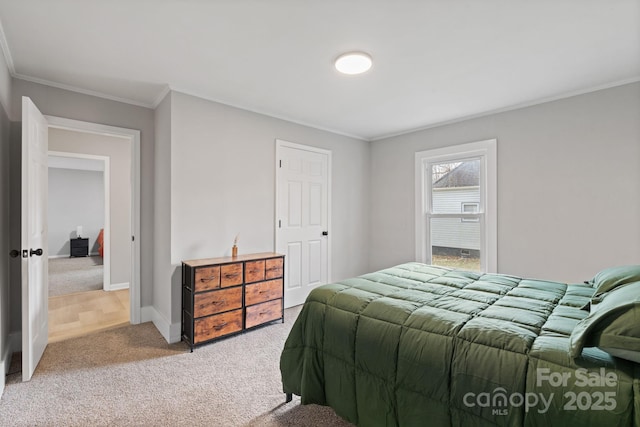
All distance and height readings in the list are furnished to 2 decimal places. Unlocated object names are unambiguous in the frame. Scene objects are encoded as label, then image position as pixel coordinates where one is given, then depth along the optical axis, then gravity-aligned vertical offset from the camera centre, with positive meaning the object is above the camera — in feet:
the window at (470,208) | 12.82 +0.23
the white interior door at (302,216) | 12.84 -0.12
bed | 3.42 -1.97
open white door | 7.25 -0.65
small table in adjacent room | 26.35 -2.96
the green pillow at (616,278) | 5.23 -1.18
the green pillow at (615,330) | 3.33 -1.37
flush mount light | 7.63 +4.00
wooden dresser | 9.14 -2.69
